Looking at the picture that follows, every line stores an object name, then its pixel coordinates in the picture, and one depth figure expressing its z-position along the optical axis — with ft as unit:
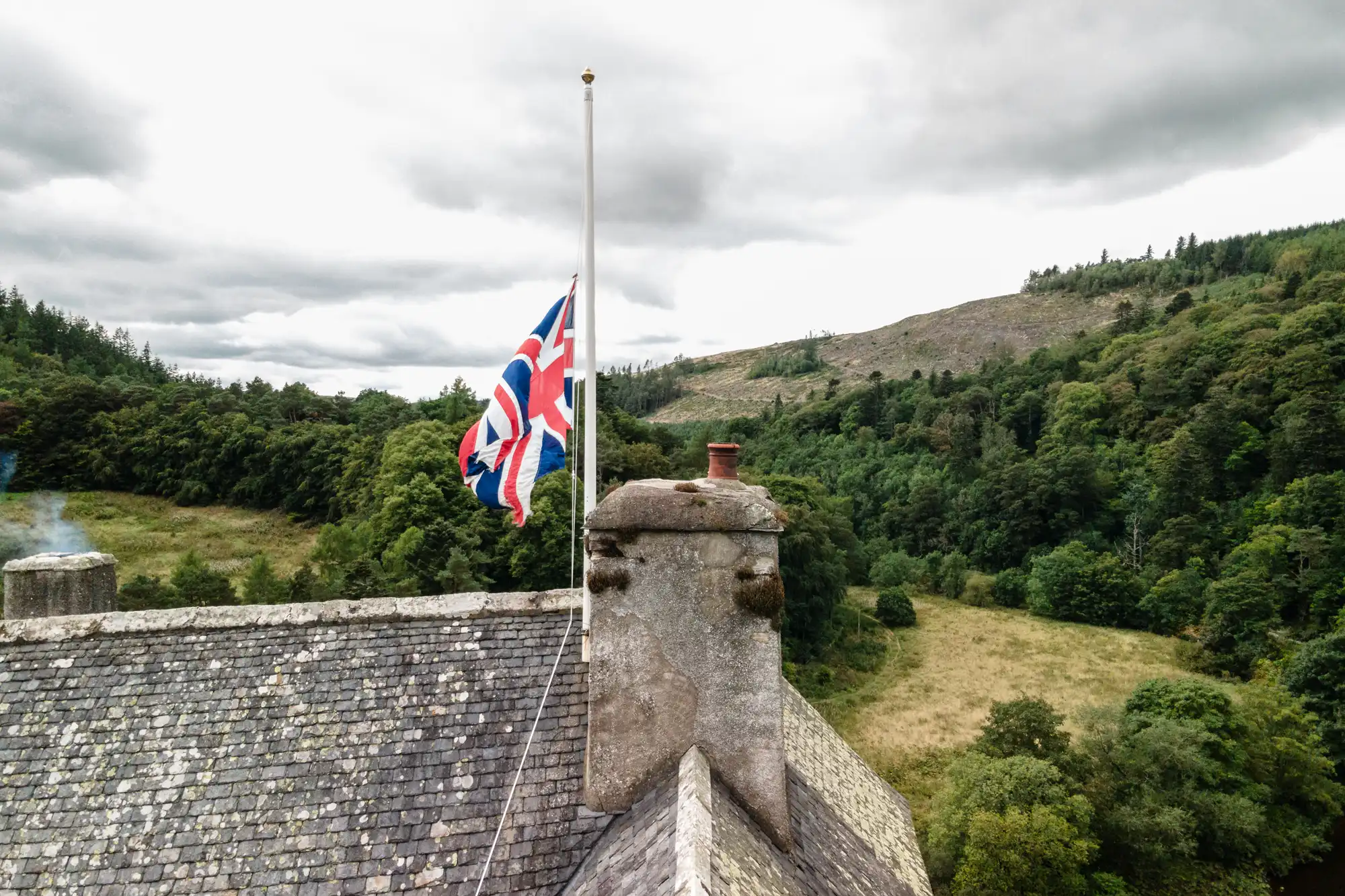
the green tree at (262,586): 90.99
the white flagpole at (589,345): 21.67
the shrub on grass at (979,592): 200.44
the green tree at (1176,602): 159.94
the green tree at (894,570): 210.59
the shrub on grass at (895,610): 174.70
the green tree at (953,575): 208.54
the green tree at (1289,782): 77.66
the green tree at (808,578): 138.00
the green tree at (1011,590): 197.88
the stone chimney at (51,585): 26.61
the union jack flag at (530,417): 23.34
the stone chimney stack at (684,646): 19.54
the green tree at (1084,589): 171.53
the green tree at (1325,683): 91.35
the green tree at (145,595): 82.69
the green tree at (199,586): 87.15
